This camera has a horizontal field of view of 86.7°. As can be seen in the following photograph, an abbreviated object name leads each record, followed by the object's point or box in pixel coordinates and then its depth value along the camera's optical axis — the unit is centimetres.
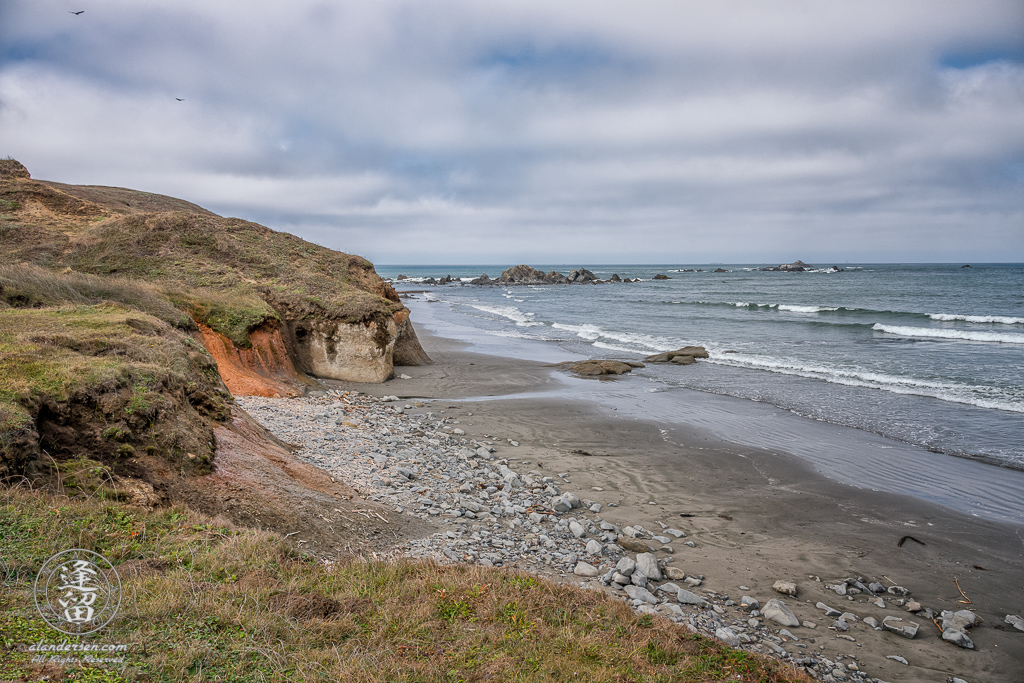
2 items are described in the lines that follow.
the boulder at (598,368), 2147
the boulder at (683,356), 2450
